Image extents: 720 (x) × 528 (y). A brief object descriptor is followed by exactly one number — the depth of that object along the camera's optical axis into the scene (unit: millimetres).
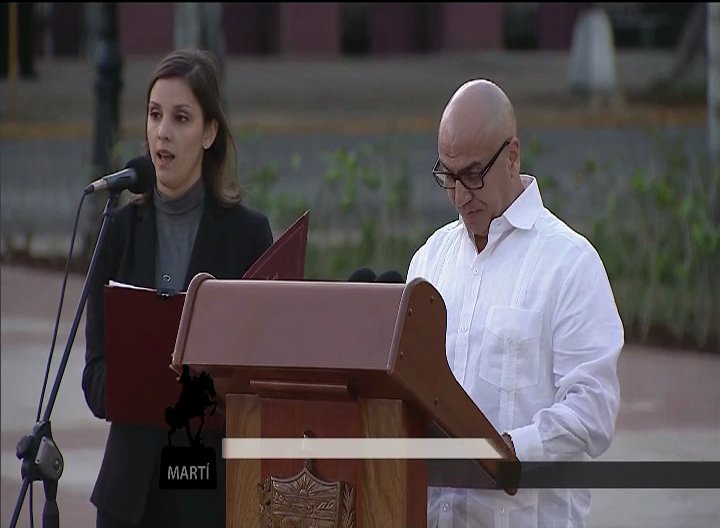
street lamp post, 27141
